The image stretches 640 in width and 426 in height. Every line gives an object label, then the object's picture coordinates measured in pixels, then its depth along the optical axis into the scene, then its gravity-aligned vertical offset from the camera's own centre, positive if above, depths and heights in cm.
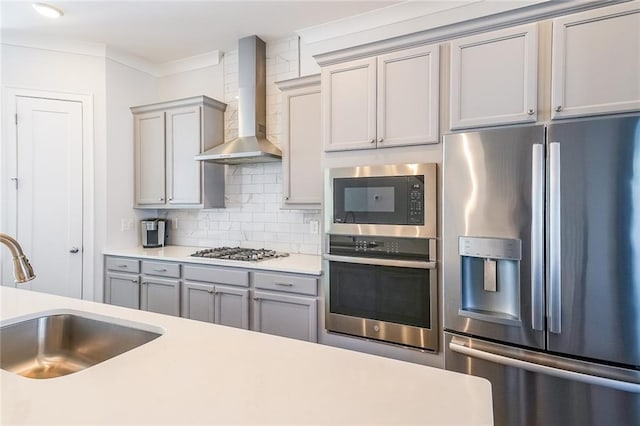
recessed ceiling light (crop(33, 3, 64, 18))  274 +152
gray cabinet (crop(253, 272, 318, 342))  258 -70
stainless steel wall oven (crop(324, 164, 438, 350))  218 -28
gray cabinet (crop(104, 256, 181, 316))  315 -68
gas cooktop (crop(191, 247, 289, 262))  297 -38
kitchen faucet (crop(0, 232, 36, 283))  116 -17
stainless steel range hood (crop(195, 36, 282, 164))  323 +97
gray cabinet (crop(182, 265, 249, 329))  282 -69
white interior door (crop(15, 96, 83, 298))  319 +16
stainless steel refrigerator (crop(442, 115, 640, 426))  156 -27
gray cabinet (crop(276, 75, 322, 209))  290 +55
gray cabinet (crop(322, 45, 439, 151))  223 +71
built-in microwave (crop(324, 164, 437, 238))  218 +6
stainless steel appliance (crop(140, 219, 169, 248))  374 -24
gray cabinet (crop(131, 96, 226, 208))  348 +56
